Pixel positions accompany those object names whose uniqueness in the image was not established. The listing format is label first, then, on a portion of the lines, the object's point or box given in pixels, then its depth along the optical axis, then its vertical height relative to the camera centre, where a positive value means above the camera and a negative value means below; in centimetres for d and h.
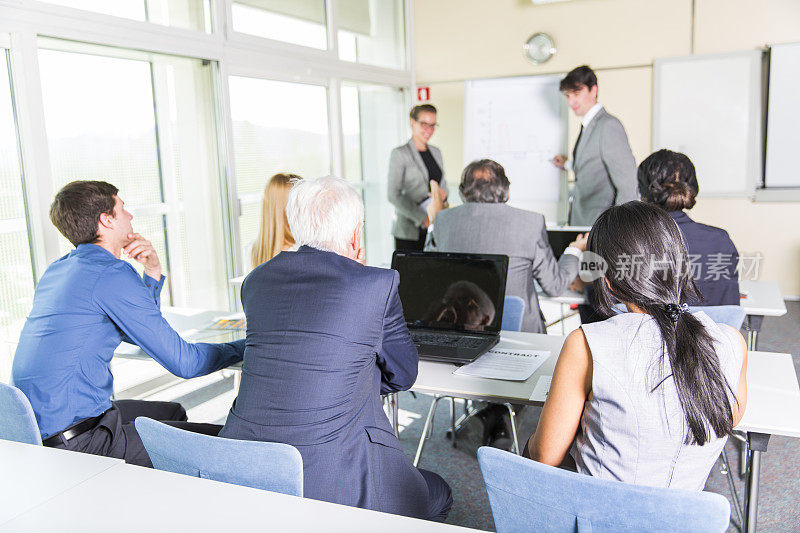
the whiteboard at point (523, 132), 570 +34
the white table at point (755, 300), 282 -62
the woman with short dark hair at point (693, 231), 263 -26
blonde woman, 284 -19
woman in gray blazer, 526 -3
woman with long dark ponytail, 130 -41
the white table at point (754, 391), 170 -65
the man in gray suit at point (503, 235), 291 -28
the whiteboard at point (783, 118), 535 +35
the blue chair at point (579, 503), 108 -58
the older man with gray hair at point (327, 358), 153 -43
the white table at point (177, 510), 117 -61
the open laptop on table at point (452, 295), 241 -45
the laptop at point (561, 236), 337 -34
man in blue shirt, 194 -46
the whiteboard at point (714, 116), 555 +41
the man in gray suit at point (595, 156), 419 +7
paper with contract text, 209 -63
